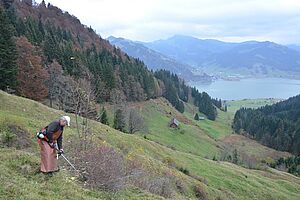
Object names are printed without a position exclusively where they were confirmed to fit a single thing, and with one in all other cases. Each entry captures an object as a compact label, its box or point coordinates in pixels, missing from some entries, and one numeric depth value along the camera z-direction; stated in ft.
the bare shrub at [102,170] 53.52
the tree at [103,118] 181.98
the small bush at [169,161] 118.83
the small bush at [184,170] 118.83
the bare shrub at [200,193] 100.46
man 48.21
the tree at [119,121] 196.65
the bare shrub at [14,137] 69.00
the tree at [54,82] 195.72
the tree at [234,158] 250.43
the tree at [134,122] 222.89
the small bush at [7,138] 68.03
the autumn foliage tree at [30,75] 169.90
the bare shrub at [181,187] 94.95
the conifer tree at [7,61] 146.20
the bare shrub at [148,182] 67.68
